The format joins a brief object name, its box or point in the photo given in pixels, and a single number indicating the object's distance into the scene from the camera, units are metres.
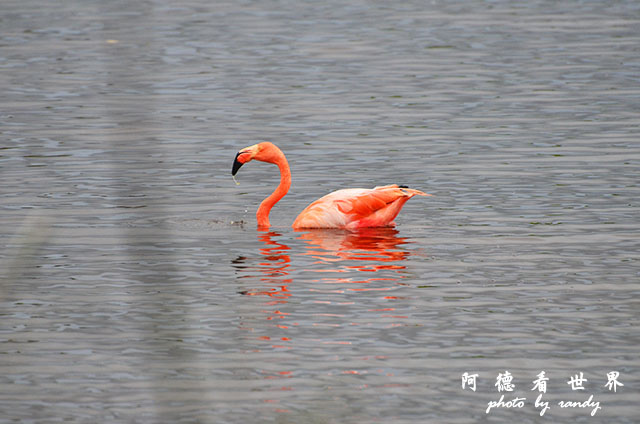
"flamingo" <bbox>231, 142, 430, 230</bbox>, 23.87
